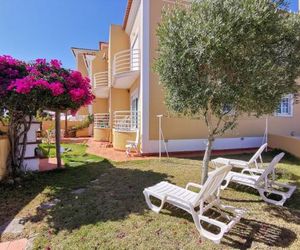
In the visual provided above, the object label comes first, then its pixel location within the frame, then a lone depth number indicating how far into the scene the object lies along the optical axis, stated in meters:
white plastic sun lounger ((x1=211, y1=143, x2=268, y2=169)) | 8.10
